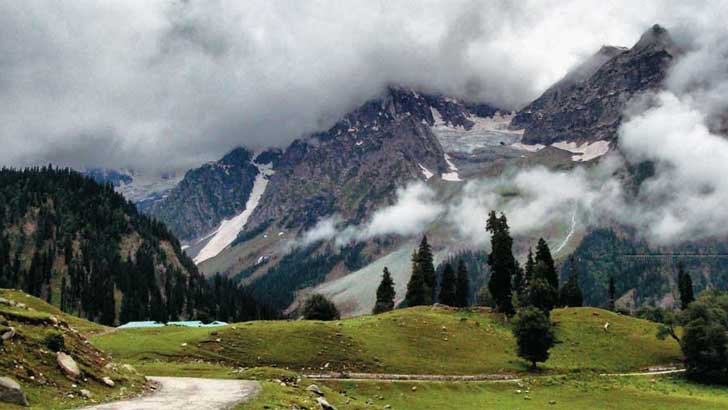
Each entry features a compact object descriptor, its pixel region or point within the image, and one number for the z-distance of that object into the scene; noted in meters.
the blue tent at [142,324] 126.94
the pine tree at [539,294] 100.44
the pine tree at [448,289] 139.62
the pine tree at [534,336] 77.88
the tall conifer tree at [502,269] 103.81
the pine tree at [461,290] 139.88
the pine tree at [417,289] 133.12
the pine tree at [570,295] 146.75
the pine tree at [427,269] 137.25
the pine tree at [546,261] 121.51
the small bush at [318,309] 123.69
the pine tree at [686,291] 148.00
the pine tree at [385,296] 141.75
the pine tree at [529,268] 118.72
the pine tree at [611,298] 181.31
